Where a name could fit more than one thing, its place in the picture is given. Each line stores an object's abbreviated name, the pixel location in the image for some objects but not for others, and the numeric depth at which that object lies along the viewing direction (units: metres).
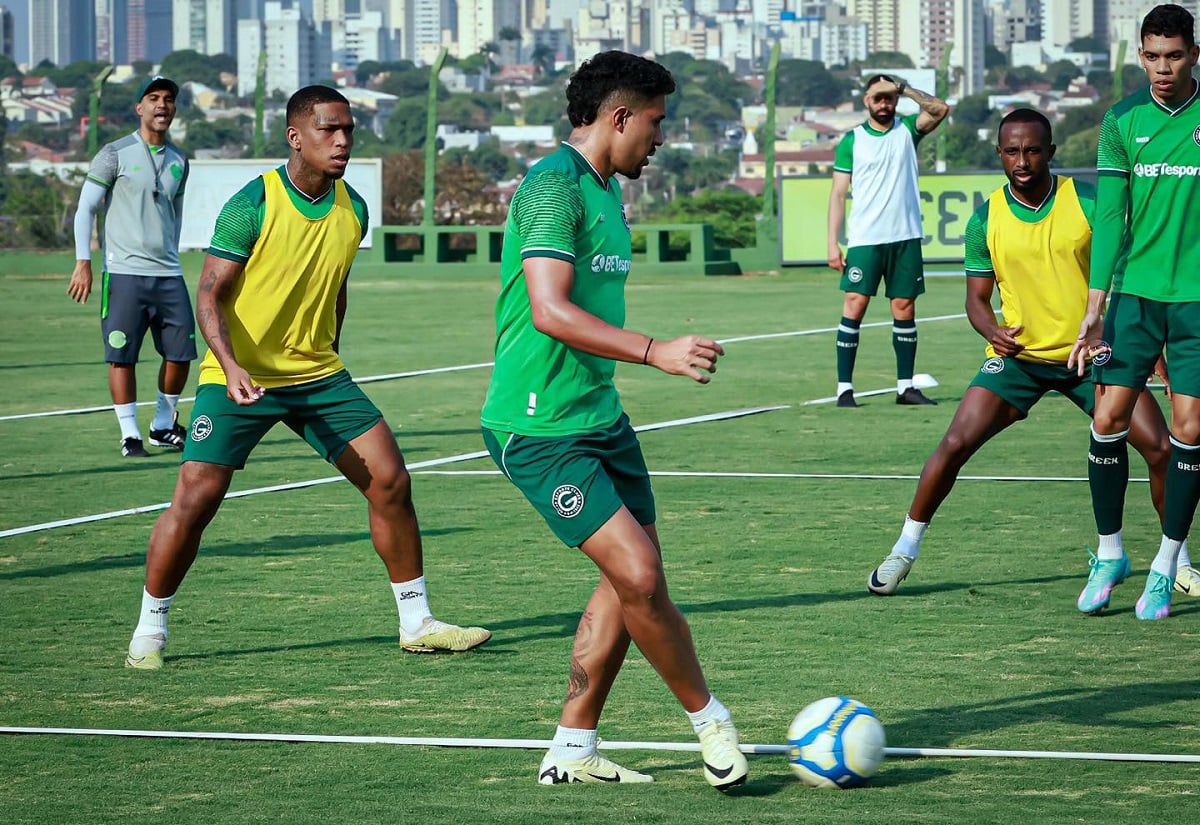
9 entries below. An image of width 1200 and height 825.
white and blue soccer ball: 8.74
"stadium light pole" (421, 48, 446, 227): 54.64
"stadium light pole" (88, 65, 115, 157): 54.53
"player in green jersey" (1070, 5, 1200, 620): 12.06
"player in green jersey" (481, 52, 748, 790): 8.56
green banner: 47.29
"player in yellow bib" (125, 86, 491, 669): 11.52
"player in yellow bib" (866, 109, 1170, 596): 13.14
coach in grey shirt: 20.14
